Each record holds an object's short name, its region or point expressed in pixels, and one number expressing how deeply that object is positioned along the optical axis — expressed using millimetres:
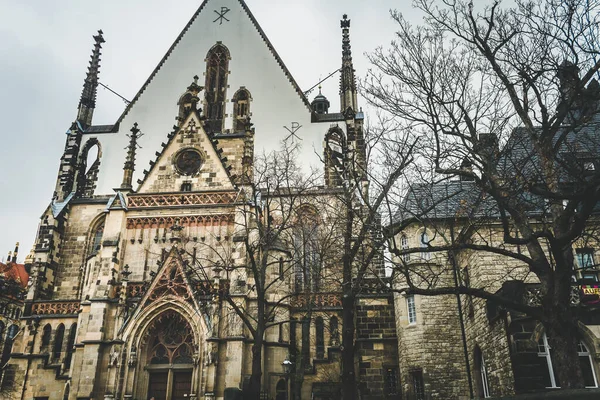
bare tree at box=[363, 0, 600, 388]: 9742
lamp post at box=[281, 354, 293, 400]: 16828
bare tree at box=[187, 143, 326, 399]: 16766
